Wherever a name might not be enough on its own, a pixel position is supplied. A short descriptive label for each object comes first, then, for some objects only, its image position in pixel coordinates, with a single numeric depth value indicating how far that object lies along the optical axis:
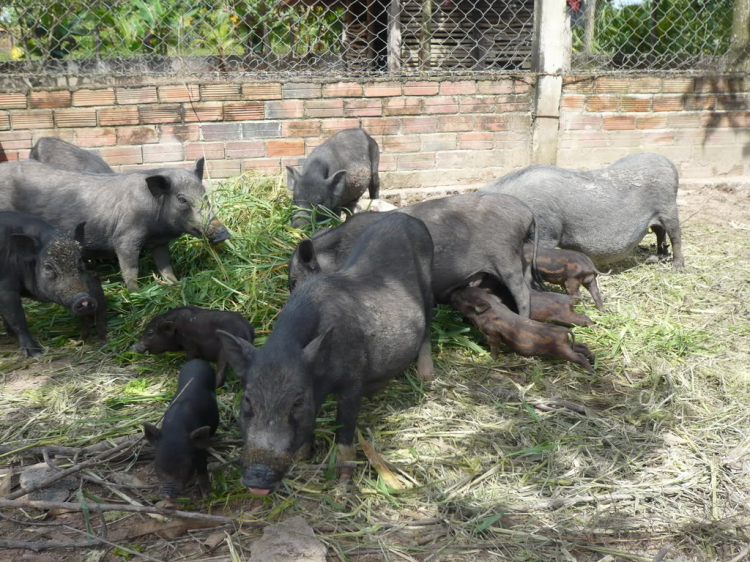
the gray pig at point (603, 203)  5.98
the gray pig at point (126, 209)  5.35
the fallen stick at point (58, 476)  3.18
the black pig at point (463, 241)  4.75
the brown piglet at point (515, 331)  4.37
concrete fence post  7.79
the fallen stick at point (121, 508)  2.98
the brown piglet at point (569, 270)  5.25
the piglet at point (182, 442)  3.07
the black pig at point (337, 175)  6.54
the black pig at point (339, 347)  2.88
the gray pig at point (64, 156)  6.17
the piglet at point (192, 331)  4.27
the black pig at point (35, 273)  4.62
